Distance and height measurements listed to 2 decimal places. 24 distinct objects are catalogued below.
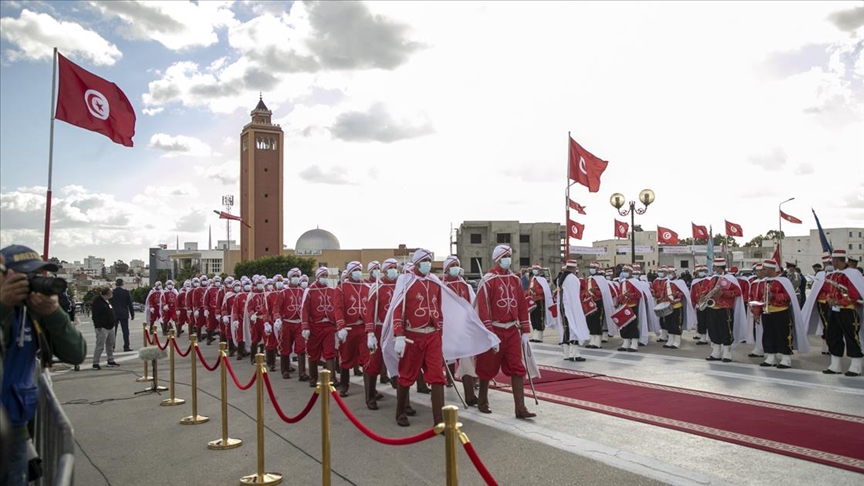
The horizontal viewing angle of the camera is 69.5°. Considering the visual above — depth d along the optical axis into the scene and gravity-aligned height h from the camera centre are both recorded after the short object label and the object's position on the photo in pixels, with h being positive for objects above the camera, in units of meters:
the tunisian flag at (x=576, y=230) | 23.73 +1.63
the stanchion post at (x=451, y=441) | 3.60 -0.98
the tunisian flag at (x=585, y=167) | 19.86 +3.42
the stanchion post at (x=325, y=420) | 4.99 -1.20
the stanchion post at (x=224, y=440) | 7.17 -1.95
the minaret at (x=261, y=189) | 87.31 +11.94
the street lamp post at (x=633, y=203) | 22.78 +2.67
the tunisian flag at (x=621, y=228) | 31.38 +2.23
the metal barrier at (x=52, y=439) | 2.95 -0.88
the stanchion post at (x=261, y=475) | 5.87 -1.94
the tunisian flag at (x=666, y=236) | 30.53 +1.77
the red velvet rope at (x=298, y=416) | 5.75 -1.31
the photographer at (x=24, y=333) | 3.22 -0.33
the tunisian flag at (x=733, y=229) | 29.92 +2.04
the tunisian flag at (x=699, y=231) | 31.27 +2.06
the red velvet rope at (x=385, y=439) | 3.87 -1.10
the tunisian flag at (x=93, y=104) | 10.47 +2.98
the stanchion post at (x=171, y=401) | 9.86 -2.04
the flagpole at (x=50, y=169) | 8.74 +1.56
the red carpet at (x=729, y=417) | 6.40 -1.82
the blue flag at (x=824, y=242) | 15.96 +0.76
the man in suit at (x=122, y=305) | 16.77 -0.83
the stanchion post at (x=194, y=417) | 8.50 -1.97
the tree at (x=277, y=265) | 75.88 +1.05
